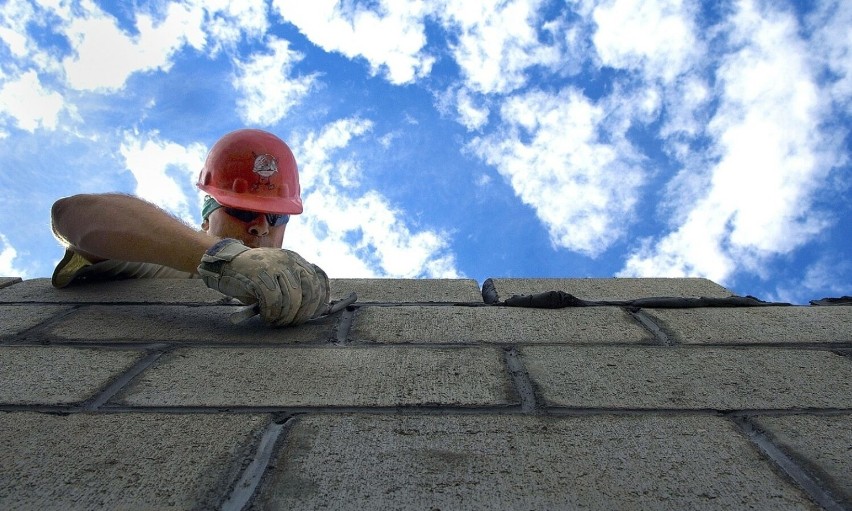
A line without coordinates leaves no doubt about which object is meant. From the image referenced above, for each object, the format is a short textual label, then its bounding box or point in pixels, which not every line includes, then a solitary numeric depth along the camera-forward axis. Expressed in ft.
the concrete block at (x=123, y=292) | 6.28
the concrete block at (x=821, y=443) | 2.99
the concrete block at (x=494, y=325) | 5.03
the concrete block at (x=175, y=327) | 5.03
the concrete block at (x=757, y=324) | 5.13
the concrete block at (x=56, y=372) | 3.92
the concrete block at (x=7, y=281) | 7.01
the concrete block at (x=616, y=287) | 6.61
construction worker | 4.88
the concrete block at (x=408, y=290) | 6.40
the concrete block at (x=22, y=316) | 5.39
